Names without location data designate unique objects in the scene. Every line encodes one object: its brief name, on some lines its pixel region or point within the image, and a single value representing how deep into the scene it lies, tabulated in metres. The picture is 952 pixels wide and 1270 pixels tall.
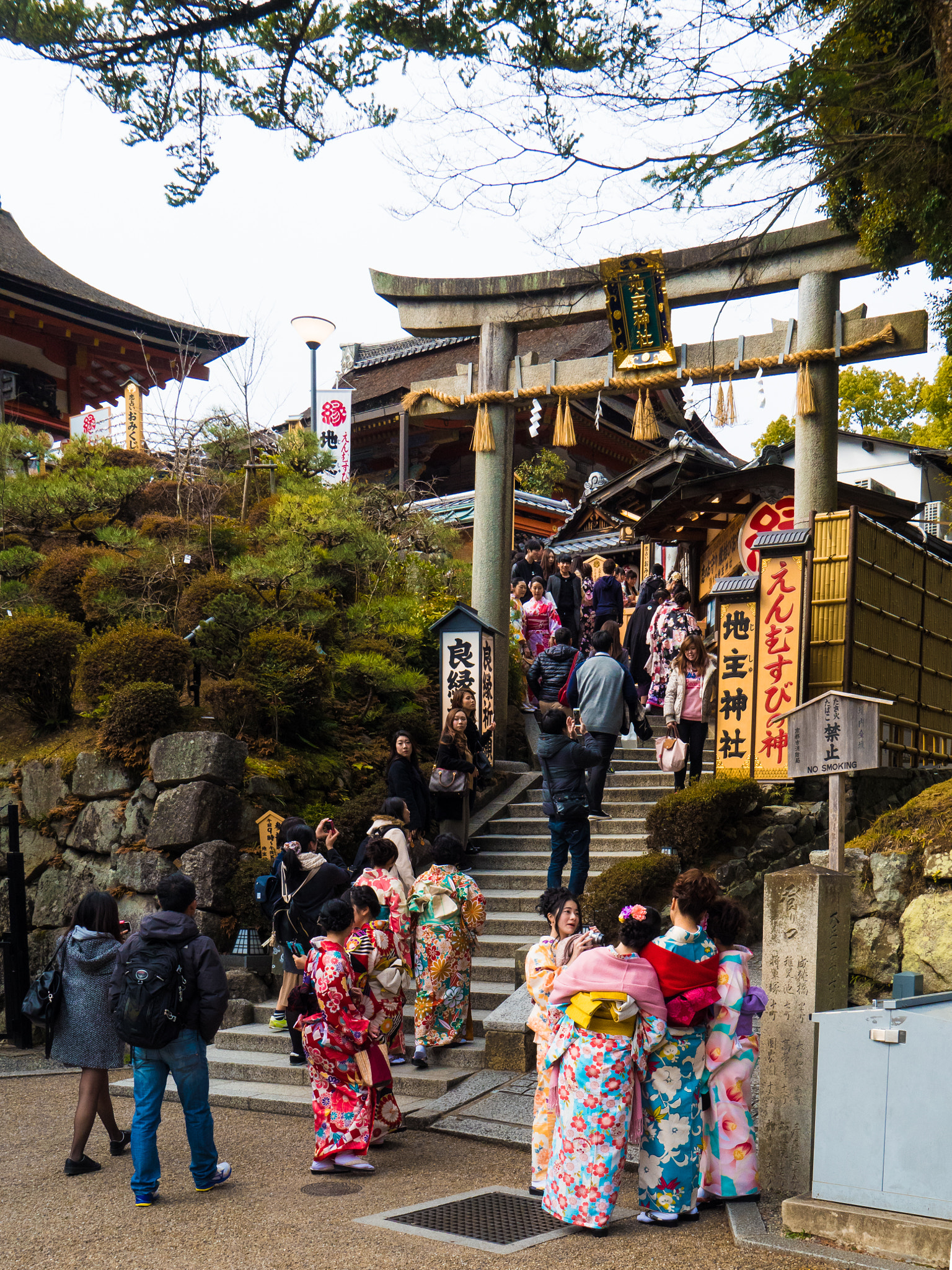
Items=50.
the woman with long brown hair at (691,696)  10.83
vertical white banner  19.89
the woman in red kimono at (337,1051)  6.05
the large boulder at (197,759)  10.11
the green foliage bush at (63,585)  13.30
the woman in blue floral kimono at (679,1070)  5.13
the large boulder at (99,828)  10.66
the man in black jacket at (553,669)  11.89
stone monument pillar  5.22
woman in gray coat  6.12
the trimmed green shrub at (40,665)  11.73
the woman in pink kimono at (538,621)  15.19
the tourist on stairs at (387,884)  7.41
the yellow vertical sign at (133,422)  19.72
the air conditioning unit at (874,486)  16.20
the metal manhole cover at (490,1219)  5.04
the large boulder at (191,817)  9.99
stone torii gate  11.16
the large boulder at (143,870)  10.08
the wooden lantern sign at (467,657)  12.19
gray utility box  4.58
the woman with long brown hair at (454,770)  10.62
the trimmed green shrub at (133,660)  11.05
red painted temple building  21.84
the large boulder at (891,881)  6.64
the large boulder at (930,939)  6.19
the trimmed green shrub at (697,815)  9.24
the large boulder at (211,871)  9.82
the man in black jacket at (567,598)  16.23
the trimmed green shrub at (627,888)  8.30
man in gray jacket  10.38
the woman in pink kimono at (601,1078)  5.05
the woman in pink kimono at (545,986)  5.46
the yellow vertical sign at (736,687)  10.22
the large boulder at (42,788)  11.33
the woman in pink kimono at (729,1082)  5.27
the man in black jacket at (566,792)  9.10
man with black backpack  5.45
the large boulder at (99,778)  10.76
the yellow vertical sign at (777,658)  9.97
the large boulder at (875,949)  6.57
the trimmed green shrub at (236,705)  11.12
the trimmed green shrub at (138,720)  10.62
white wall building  28.47
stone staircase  7.54
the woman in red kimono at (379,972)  6.33
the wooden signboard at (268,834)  10.18
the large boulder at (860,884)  6.78
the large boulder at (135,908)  10.09
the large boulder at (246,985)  9.33
